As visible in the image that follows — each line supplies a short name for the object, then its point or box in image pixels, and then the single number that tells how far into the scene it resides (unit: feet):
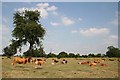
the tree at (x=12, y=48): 191.52
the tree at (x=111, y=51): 473.22
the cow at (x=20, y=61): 98.18
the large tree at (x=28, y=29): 181.68
